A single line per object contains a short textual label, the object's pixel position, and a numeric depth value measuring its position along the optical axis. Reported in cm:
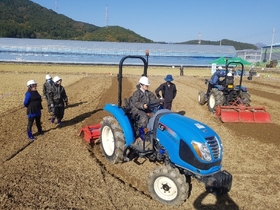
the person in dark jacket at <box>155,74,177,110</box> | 771
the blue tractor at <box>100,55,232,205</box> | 366
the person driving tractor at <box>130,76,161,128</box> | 466
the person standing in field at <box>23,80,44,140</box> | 629
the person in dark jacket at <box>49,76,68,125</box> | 767
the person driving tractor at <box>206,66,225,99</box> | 1055
